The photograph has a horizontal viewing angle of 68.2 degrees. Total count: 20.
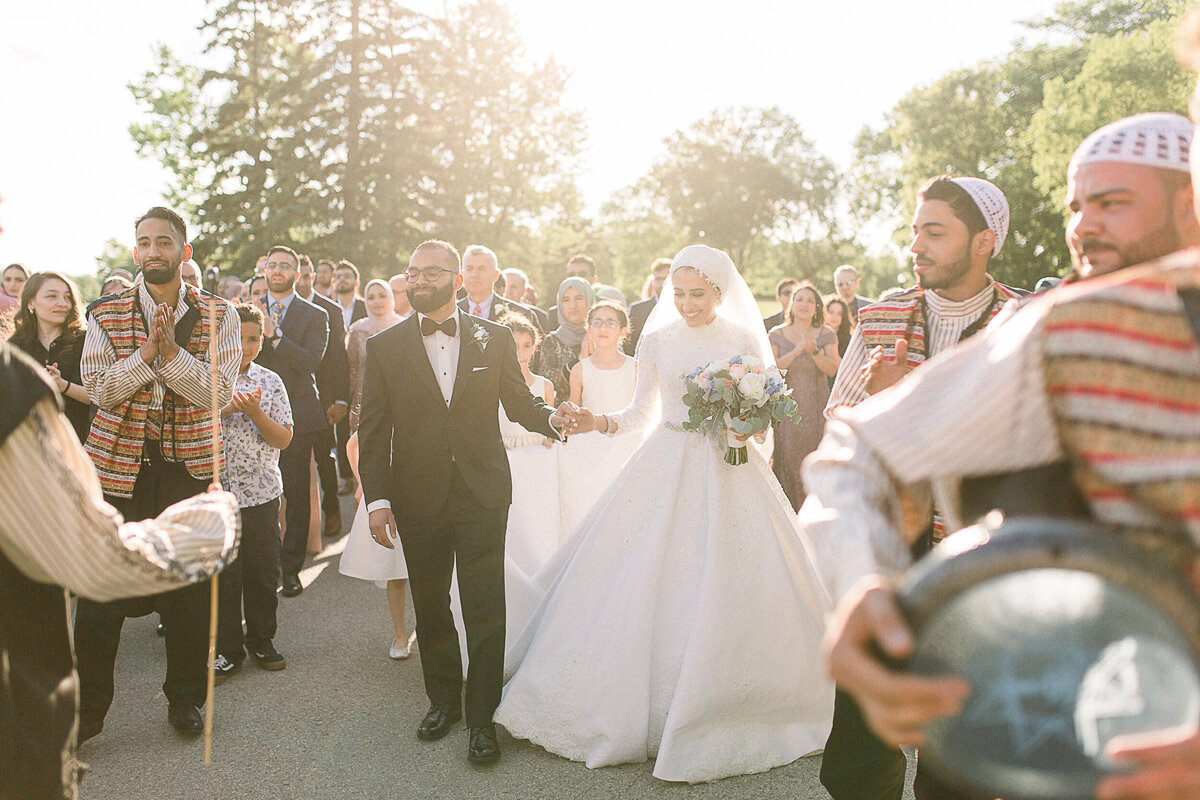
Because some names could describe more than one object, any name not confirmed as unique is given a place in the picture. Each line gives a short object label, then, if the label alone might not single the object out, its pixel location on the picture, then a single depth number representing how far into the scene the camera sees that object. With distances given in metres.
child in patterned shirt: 5.61
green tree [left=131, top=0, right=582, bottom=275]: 27.64
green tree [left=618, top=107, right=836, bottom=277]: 61.53
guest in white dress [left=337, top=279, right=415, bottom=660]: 5.90
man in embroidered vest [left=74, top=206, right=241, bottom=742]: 4.63
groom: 4.79
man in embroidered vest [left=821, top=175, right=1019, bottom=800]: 3.10
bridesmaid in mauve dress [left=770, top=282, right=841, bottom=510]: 8.81
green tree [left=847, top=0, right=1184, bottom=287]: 31.05
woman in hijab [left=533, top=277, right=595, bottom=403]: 8.74
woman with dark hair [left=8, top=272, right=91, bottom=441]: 6.25
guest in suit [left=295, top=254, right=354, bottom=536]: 8.95
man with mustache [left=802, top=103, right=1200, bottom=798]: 1.16
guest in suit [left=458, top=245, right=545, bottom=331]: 7.74
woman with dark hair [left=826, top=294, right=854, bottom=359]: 10.30
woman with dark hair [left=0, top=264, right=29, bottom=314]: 10.15
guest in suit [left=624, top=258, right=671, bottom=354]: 10.08
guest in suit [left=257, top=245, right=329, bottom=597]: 7.46
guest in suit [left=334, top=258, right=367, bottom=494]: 11.51
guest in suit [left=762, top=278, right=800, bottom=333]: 12.42
